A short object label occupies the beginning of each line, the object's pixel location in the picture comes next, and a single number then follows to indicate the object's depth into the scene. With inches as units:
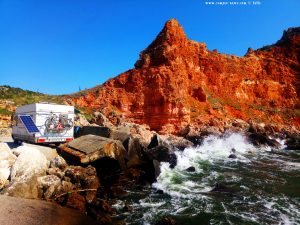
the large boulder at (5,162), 393.5
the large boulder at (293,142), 1316.7
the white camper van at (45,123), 580.5
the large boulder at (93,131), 668.7
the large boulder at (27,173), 355.1
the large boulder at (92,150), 497.0
